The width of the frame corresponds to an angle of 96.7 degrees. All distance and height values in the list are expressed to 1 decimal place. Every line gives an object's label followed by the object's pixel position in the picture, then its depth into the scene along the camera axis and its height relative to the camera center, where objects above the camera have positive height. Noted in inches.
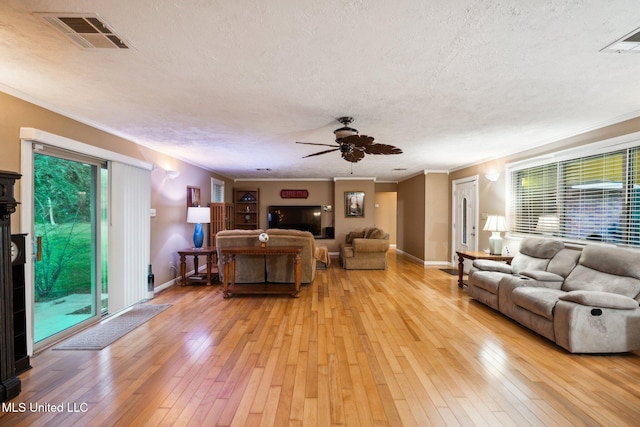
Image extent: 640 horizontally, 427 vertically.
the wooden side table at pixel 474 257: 184.7 -28.3
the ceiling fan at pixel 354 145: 125.3 +32.3
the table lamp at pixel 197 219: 216.8 -3.5
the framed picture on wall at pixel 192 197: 237.0 +15.3
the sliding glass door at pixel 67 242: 119.1 -12.8
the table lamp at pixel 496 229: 194.5 -10.2
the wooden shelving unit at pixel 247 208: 365.7 +8.4
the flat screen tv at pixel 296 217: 364.9 -3.3
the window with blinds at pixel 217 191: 297.7 +26.4
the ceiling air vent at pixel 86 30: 62.9 +43.9
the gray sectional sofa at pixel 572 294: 107.9 -34.9
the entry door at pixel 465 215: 246.4 -0.6
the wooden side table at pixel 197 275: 205.6 -38.5
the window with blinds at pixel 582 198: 130.3 +8.8
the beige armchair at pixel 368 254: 265.0 -37.4
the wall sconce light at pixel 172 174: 203.3 +29.5
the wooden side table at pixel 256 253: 177.8 -35.0
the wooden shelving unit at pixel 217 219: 269.7 -4.4
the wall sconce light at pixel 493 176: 214.7 +29.2
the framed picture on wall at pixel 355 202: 354.6 +15.6
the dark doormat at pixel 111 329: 116.0 -53.0
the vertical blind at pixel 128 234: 149.2 -11.1
